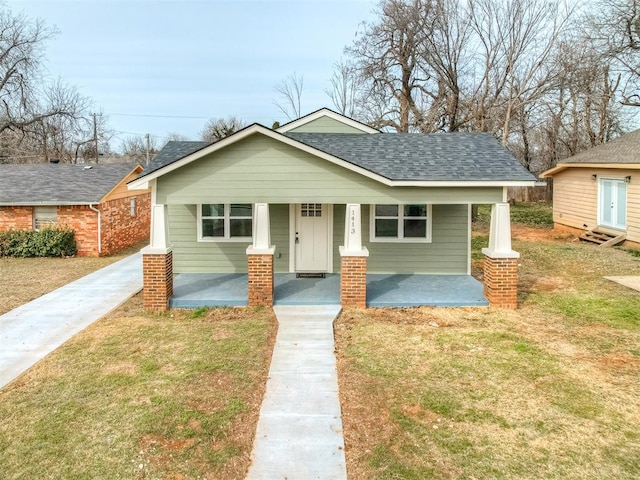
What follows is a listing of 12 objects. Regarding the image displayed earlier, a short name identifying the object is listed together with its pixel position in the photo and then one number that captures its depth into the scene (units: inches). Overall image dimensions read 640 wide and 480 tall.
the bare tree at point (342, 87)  1253.4
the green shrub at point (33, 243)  610.2
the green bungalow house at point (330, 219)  348.2
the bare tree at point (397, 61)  1026.1
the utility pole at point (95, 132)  1486.2
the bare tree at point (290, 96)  1460.4
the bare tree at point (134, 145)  2277.2
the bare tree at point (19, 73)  1139.3
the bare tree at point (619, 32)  968.9
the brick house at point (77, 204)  628.4
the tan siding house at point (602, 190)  619.5
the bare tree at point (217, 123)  2049.7
